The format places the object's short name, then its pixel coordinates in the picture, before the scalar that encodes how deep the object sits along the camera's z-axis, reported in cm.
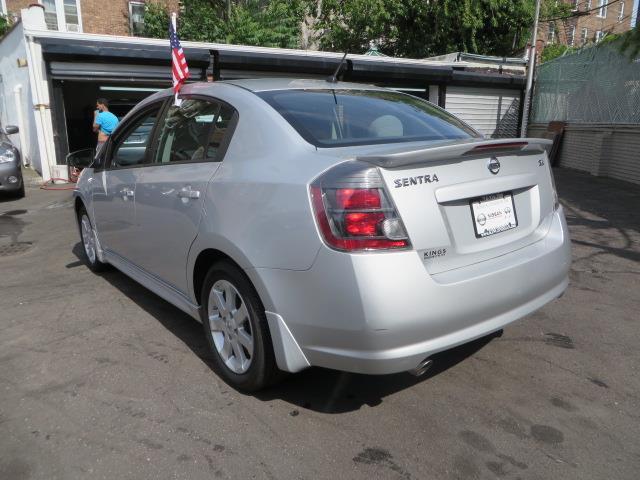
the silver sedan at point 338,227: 231
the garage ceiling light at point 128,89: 1269
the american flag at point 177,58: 570
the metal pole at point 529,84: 1683
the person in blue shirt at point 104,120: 1110
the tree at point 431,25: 2095
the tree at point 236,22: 2012
